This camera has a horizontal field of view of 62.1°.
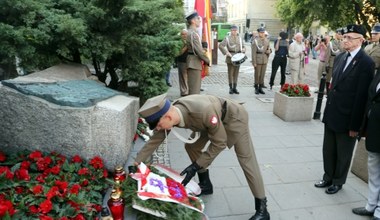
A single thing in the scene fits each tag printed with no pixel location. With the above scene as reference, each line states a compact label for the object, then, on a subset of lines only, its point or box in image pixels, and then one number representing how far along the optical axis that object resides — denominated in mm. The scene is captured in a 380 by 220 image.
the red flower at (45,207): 2264
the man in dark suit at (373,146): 3174
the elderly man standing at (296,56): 9523
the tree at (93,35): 3709
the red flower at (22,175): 2662
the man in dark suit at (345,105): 3432
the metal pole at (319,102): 7054
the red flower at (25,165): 2817
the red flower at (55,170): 2809
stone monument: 2943
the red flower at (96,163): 3031
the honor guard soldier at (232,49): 9287
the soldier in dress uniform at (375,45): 5684
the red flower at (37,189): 2439
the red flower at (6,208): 2029
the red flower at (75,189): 2543
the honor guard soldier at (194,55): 7238
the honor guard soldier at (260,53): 9423
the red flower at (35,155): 2934
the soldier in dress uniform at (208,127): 2666
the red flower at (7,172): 2572
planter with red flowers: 6818
